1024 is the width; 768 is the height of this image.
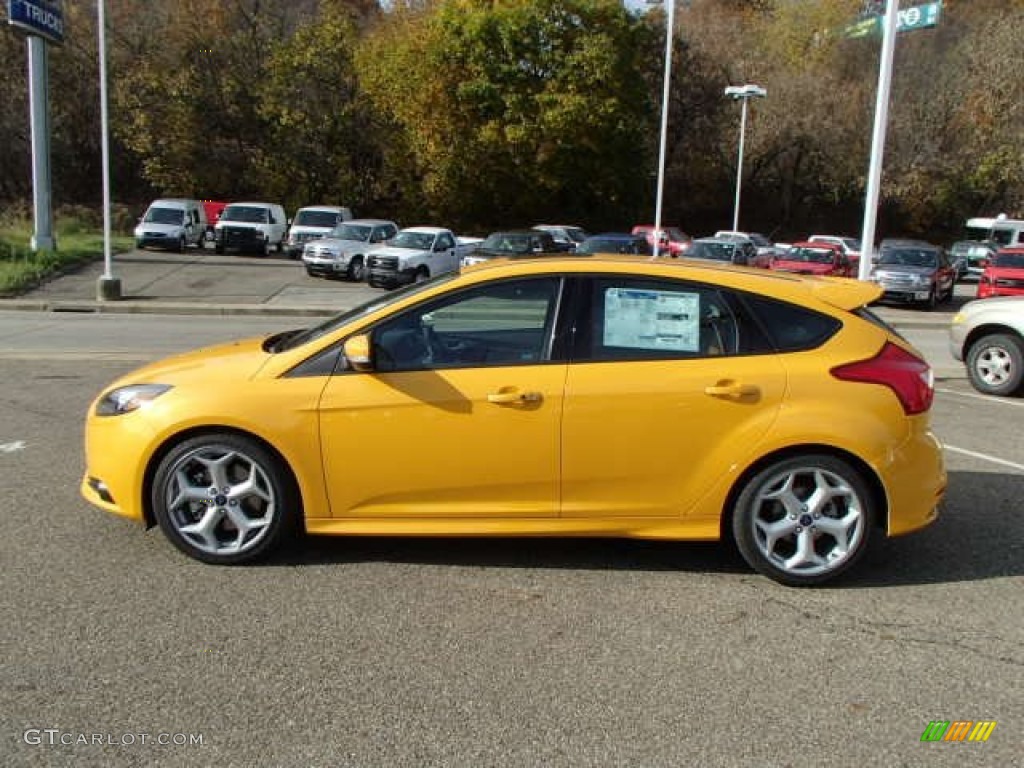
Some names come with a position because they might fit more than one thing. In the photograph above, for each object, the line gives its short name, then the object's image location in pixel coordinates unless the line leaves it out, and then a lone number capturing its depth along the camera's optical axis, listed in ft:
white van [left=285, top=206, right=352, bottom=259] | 105.09
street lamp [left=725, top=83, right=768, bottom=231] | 122.62
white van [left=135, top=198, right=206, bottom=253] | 103.45
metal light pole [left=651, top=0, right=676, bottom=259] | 94.94
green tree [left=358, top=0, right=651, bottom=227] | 139.33
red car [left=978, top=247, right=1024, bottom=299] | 69.31
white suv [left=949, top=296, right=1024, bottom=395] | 34.24
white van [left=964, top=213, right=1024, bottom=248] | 138.00
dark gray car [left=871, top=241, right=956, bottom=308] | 80.53
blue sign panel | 80.69
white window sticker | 14.48
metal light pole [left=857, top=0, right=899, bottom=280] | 46.74
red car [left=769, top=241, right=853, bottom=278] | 86.94
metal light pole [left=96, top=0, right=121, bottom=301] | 67.77
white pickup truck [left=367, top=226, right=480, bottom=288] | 81.30
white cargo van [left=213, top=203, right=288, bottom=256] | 104.32
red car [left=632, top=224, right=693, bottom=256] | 116.06
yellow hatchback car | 14.11
